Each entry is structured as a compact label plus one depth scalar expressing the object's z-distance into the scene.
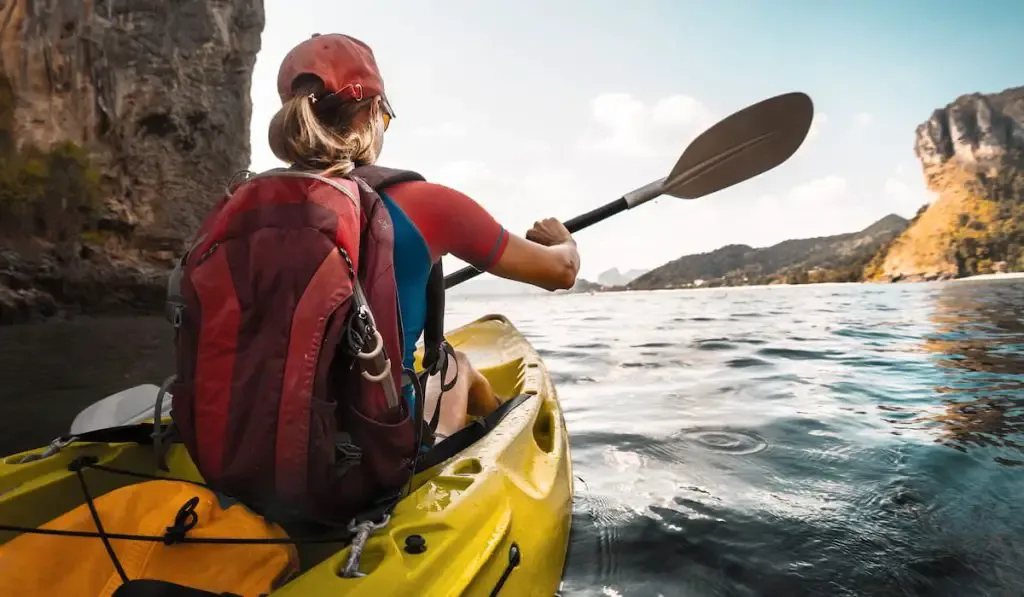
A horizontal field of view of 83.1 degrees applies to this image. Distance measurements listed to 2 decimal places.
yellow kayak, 1.30
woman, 1.54
